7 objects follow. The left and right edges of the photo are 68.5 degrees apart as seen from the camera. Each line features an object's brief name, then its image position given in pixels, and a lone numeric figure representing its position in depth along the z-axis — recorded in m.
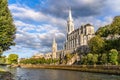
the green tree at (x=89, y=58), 49.45
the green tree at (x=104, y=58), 43.49
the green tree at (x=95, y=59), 47.41
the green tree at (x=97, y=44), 51.87
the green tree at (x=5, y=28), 16.82
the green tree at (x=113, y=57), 40.94
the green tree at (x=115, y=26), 50.29
